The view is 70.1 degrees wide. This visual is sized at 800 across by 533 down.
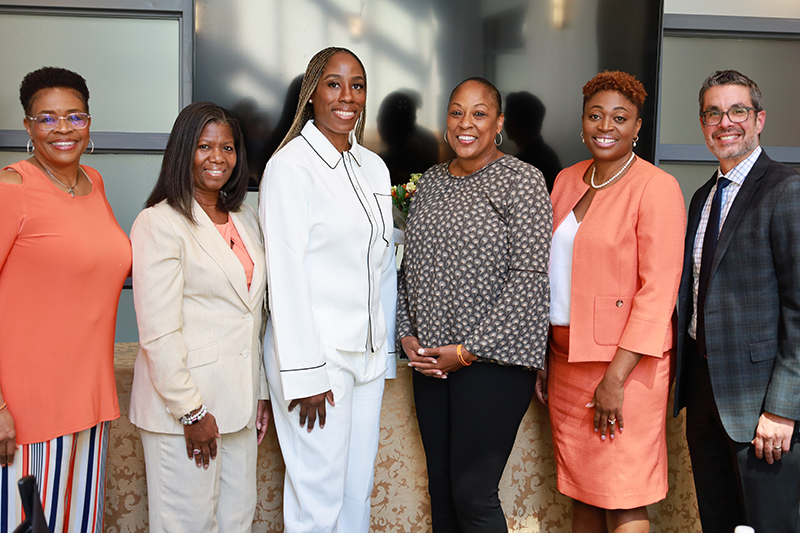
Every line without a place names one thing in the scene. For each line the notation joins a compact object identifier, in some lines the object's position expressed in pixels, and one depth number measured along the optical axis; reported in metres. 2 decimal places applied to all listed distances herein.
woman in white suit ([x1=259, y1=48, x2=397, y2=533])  1.54
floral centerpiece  2.37
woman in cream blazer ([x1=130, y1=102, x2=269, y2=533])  1.46
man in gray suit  1.53
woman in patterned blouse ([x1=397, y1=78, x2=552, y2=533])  1.65
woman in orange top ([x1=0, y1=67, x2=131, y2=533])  1.41
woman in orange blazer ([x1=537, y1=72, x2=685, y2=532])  1.63
